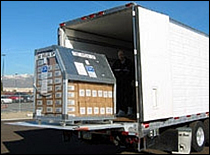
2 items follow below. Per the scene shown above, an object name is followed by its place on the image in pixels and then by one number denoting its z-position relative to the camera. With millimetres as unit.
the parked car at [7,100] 42175
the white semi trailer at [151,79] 6035
